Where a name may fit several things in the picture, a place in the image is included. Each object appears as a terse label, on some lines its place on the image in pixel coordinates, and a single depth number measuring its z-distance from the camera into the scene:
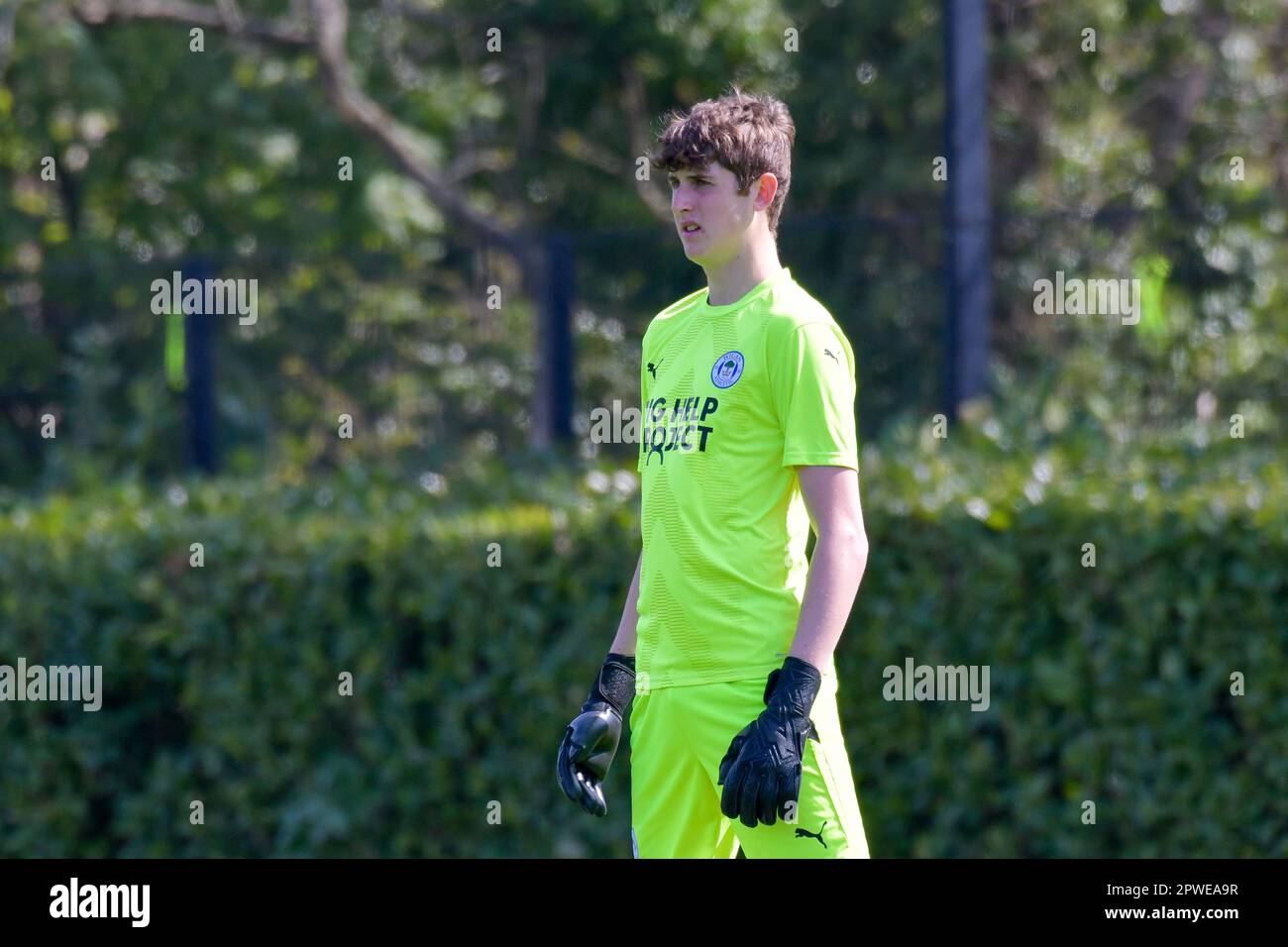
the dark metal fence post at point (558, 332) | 13.77
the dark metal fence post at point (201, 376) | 14.87
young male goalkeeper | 6.32
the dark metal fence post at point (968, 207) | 13.17
